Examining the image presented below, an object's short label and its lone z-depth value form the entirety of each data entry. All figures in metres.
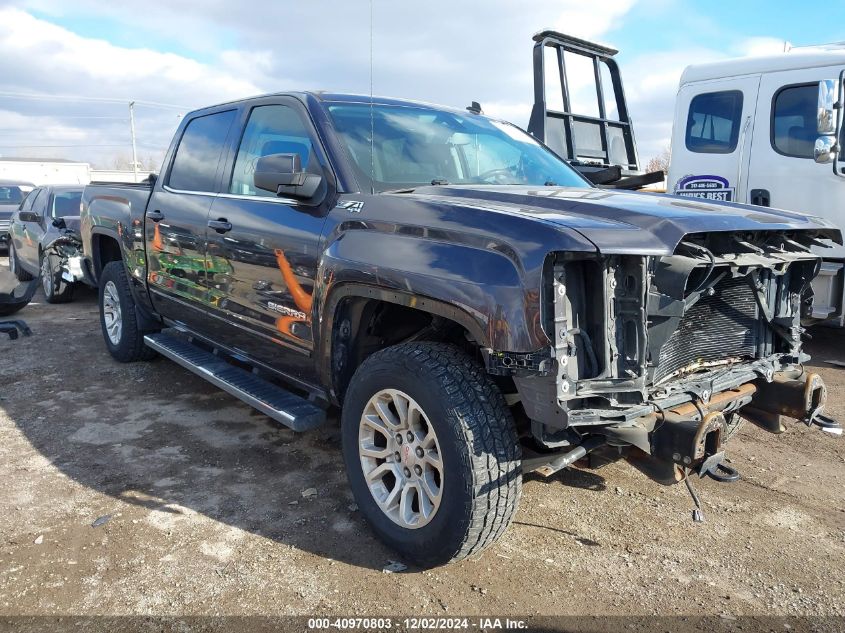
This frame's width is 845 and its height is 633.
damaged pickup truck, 2.31
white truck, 5.82
